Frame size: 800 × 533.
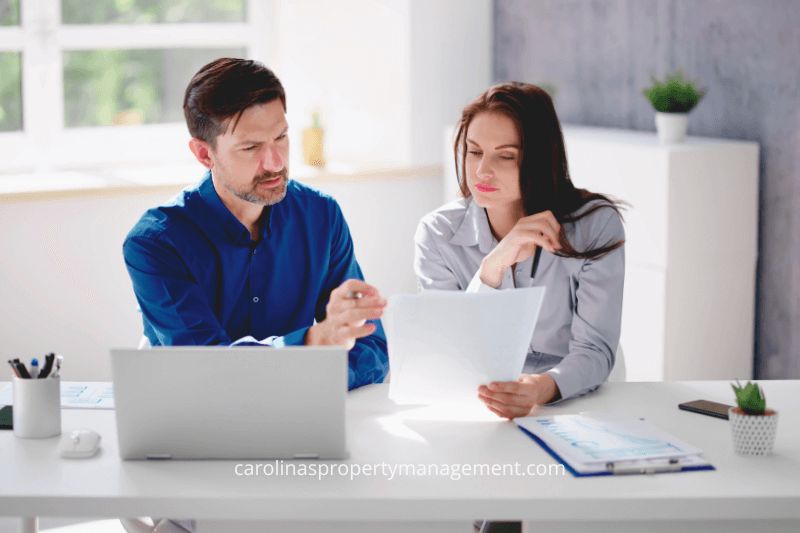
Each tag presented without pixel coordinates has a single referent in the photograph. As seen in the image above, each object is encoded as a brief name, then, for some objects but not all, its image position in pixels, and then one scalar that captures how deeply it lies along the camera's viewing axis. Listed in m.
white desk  3.14
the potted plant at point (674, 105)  6.85
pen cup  3.58
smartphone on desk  3.84
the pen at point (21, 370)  3.58
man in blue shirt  4.21
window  8.19
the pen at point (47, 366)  3.60
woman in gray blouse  4.38
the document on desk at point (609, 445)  3.34
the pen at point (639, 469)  3.32
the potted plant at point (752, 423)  3.47
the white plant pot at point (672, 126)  6.87
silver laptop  3.25
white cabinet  6.65
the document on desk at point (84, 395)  3.94
